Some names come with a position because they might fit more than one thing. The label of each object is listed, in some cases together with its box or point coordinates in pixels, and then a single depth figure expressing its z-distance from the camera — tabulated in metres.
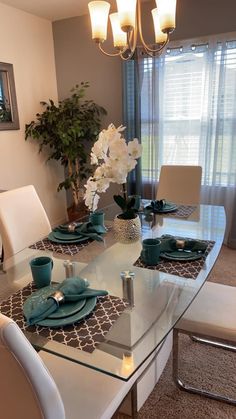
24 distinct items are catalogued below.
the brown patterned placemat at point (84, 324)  0.97
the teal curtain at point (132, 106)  3.39
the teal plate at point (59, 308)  1.07
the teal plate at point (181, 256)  1.46
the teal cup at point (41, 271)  1.23
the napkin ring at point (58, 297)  1.09
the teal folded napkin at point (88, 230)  1.77
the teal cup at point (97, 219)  1.87
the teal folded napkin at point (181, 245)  1.52
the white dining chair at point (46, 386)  0.73
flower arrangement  1.46
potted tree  3.48
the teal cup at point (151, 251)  1.39
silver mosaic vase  1.70
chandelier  1.56
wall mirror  3.24
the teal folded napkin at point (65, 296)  1.04
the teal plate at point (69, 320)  1.02
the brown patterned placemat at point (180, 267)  1.36
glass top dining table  0.95
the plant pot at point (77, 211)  3.85
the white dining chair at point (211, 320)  1.40
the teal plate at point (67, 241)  1.72
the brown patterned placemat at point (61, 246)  1.65
